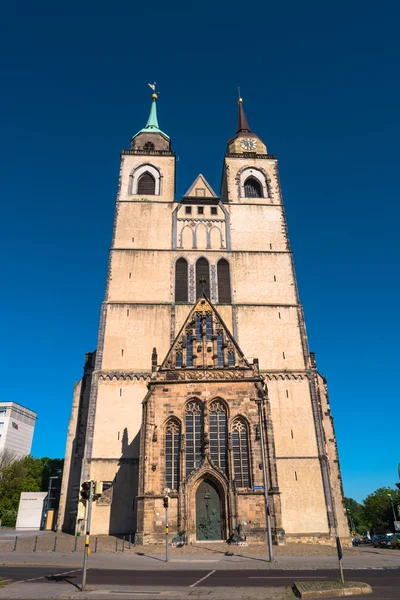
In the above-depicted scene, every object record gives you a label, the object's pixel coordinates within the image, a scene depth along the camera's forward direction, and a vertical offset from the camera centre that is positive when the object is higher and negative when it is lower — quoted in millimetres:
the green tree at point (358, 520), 84869 +1010
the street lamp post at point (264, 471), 14898 +1957
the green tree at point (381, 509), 60975 +2242
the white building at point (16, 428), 83250 +18138
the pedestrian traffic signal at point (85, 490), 10604 +867
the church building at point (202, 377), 21125 +8100
